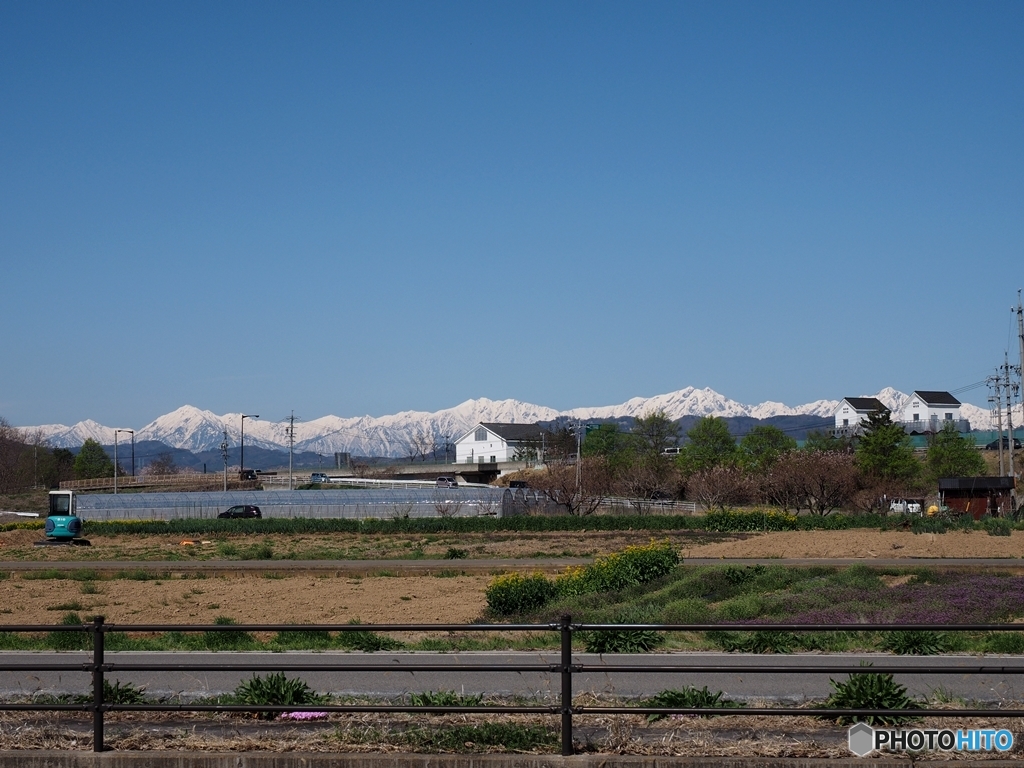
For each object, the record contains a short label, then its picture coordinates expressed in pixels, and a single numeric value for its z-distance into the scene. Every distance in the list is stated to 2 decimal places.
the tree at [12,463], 141.75
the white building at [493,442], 180.00
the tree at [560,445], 142.46
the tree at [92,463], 162.12
